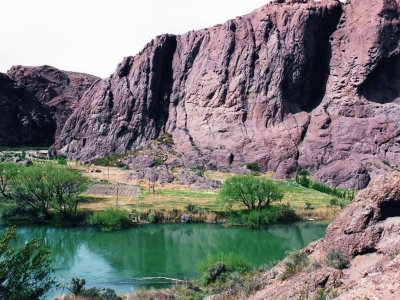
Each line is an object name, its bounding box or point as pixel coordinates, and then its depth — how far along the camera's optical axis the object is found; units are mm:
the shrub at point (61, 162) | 97875
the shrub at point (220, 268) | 27844
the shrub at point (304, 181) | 81175
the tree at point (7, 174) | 61962
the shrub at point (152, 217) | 55469
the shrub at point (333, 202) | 63778
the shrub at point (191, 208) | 58125
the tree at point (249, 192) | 56844
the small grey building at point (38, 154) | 113025
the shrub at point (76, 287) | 26973
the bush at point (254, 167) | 91250
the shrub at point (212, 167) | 93750
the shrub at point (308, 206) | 60906
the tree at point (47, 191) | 54594
